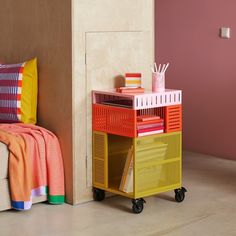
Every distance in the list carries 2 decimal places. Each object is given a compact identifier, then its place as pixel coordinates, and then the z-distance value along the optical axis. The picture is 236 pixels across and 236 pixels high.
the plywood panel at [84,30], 4.98
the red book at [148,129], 4.86
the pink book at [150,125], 4.85
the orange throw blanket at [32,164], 4.84
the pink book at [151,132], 4.86
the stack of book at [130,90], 4.99
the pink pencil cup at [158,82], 5.06
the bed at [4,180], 4.84
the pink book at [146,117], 4.89
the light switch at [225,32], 6.68
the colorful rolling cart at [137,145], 4.87
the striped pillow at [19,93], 5.23
